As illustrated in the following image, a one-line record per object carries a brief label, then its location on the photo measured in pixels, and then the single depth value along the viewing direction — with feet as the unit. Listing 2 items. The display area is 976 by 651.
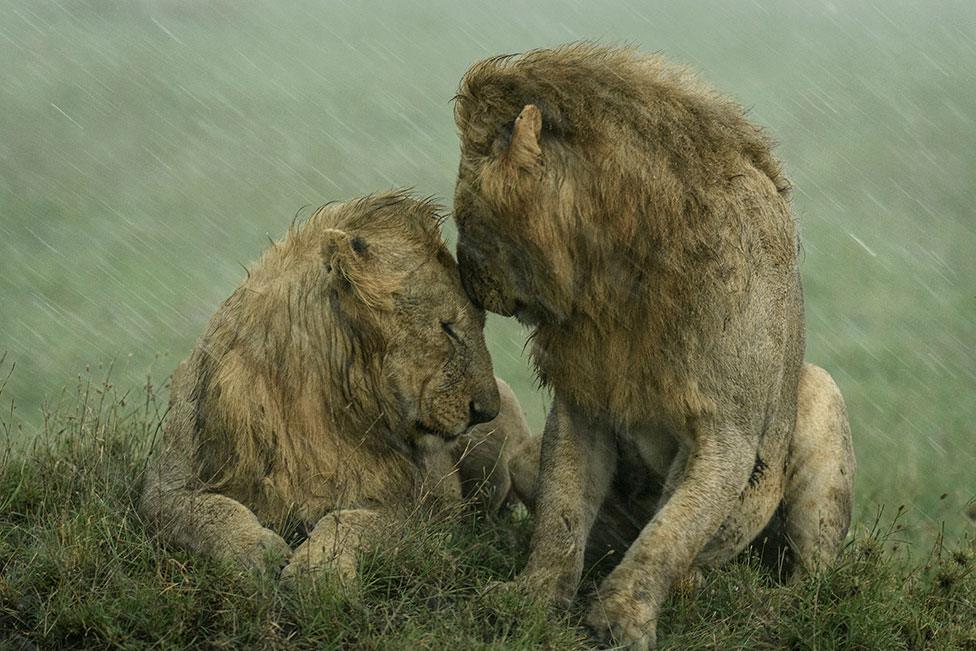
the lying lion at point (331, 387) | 36.35
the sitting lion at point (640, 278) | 34.88
